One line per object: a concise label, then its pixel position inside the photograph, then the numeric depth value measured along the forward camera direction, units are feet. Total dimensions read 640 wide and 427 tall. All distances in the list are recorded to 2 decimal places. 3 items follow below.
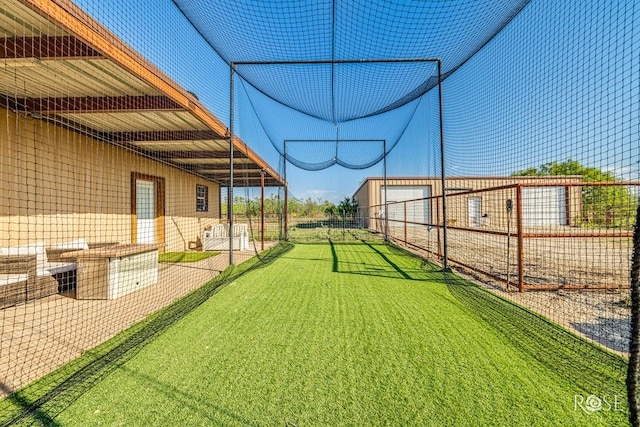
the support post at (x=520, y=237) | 11.47
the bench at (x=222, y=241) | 25.63
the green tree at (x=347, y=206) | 64.83
